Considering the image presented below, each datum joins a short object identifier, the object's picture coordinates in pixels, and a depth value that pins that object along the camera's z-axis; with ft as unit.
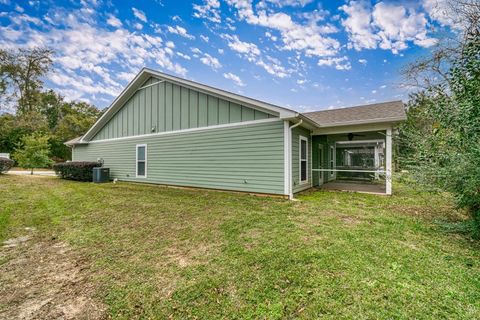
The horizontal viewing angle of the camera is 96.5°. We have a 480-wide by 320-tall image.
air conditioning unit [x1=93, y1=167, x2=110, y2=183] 35.70
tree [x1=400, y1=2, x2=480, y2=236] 10.56
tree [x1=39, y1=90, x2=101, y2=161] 78.84
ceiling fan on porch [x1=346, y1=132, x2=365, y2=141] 31.37
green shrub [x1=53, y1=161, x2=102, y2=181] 36.88
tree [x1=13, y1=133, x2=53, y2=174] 43.60
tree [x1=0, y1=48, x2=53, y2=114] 75.10
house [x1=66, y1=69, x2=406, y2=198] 22.02
